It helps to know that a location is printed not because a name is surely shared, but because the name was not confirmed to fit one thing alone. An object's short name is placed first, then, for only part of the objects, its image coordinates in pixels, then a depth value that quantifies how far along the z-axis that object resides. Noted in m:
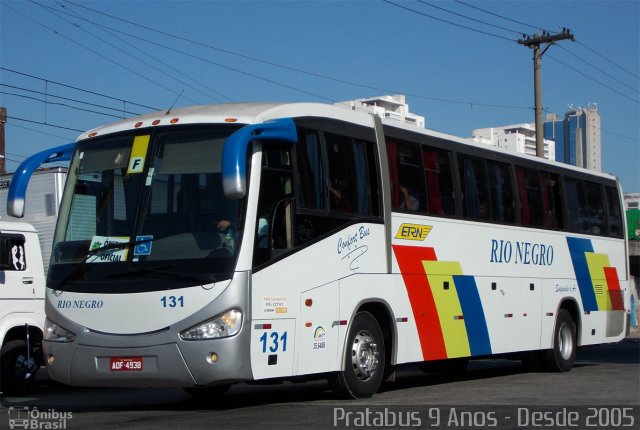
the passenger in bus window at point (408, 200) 13.46
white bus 10.41
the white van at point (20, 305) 14.99
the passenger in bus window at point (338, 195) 11.96
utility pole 34.22
